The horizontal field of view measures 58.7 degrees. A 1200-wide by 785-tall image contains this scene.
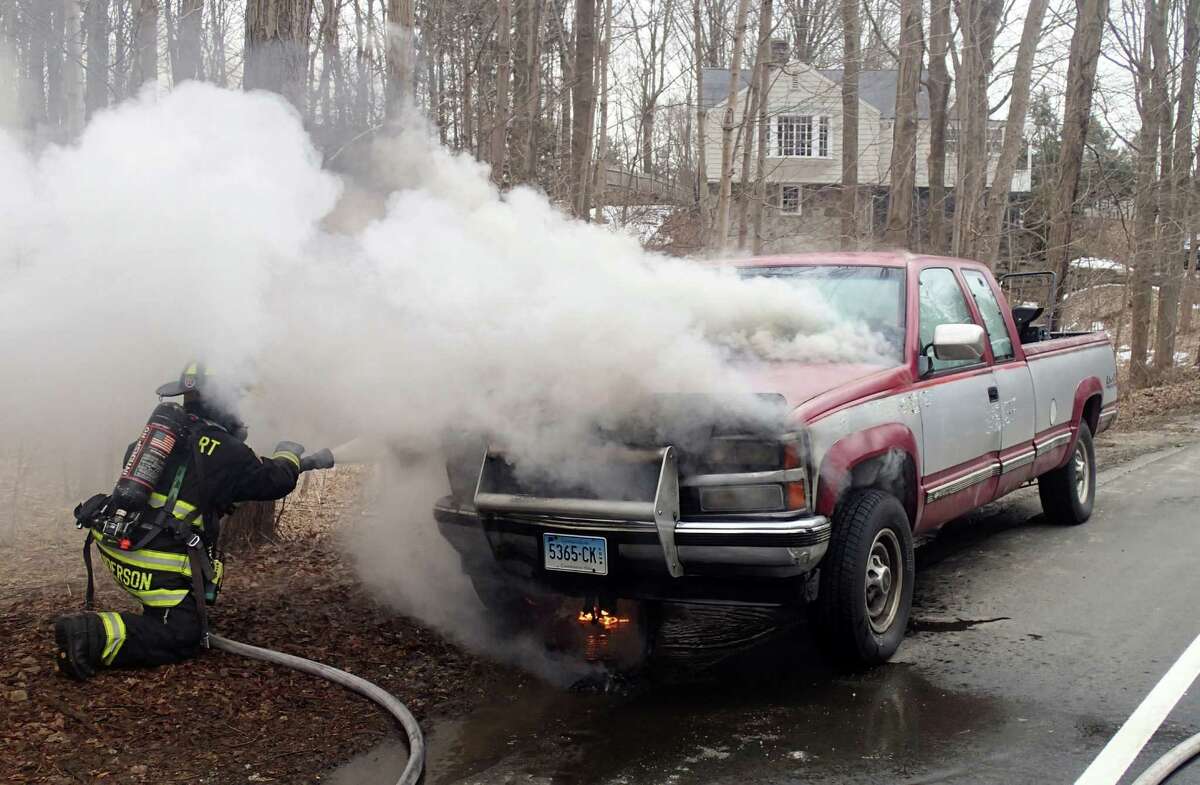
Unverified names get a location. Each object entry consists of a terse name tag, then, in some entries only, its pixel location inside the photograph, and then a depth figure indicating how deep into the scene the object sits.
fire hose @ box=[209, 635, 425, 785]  3.79
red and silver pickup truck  4.28
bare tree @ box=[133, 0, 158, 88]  14.80
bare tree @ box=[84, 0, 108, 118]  15.07
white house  22.28
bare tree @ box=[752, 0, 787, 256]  13.40
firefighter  4.57
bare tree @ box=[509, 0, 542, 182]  12.66
